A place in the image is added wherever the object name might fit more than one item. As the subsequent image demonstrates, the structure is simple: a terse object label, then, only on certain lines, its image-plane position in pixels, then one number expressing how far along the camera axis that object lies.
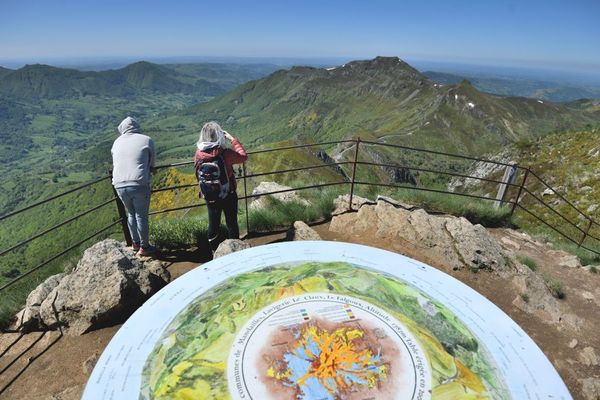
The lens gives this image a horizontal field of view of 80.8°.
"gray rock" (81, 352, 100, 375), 4.12
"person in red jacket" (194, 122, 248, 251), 5.20
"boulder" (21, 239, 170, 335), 4.71
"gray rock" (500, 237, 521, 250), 7.69
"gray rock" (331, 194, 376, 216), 8.09
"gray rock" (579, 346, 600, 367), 4.58
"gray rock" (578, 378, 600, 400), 4.05
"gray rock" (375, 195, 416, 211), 8.21
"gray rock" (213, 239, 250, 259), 5.37
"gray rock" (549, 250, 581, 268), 7.32
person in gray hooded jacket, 5.37
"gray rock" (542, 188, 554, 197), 19.10
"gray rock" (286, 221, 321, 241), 6.66
